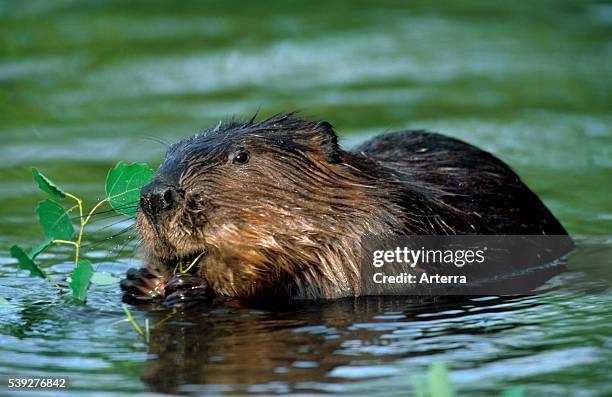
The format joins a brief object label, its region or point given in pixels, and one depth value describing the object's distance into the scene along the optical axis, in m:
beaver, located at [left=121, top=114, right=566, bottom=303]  10.27
